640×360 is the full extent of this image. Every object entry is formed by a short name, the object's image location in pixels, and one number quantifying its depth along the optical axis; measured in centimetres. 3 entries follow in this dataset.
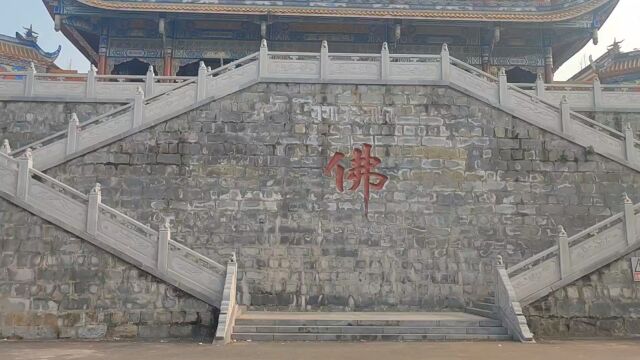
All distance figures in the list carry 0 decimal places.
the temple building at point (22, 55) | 2128
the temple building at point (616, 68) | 2144
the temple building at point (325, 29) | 1741
